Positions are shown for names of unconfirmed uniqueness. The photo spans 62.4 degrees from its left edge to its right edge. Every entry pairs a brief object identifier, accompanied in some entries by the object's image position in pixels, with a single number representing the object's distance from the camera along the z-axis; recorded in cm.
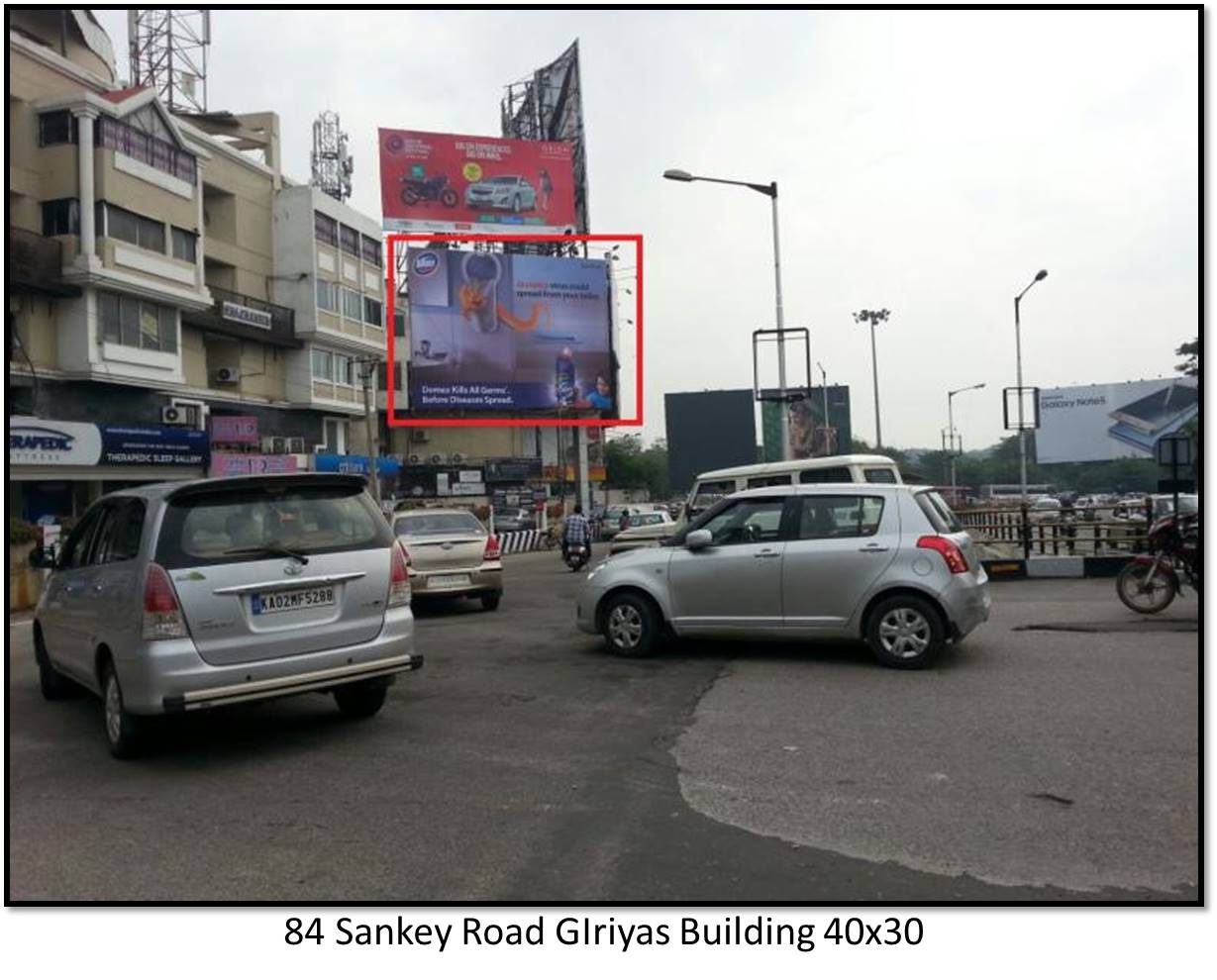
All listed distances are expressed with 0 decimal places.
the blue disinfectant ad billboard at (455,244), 4250
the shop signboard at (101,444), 2497
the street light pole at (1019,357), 3244
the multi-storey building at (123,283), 2722
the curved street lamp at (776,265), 2153
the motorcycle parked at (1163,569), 1037
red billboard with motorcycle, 4522
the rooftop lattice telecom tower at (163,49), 3672
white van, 1366
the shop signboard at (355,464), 4119
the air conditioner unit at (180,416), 3139
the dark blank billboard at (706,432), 6309
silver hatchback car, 793
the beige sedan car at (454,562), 1304
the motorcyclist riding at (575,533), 2252
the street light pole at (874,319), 5051
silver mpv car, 556
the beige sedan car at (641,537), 1820
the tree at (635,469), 10300
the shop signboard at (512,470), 5747
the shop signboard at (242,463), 3344
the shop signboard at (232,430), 3353
